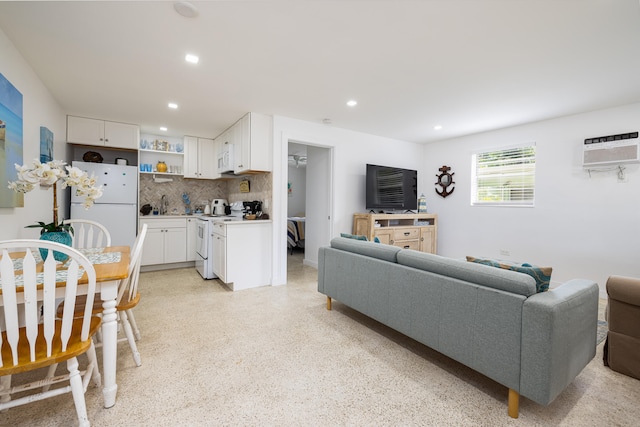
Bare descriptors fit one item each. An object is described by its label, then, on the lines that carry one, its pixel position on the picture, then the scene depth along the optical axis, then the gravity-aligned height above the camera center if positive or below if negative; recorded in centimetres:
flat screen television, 466 +40
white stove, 414 -55
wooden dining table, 144 -58
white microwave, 423 +81
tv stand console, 438 -30
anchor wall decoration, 514 +59
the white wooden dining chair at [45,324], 113 -51
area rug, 238 -106
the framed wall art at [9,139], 194 +49
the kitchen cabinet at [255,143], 373 +91
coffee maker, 415 +3
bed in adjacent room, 646 -55
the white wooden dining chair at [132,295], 176 -62
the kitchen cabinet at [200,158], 496 +91
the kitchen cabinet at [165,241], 451 -56
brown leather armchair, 180 -74
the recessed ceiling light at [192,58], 233 +127
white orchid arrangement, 158 +15
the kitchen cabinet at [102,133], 393 +110
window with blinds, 417 +58
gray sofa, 139 -63
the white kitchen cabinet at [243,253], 359 -60
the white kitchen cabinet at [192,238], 484 -52
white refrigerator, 397 +6
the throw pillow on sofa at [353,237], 284 -27
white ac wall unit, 321 +78
